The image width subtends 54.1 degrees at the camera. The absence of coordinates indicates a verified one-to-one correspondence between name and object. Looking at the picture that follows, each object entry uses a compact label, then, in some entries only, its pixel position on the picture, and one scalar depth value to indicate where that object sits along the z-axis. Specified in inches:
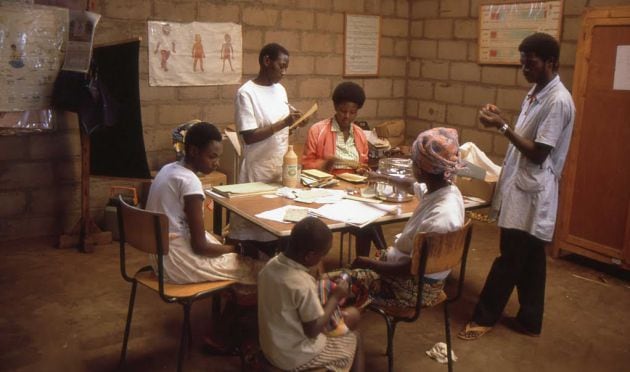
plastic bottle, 133.4
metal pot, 127.6
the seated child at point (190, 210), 102.8
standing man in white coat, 124.6
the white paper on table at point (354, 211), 111.7
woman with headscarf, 100.5
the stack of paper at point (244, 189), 127.6
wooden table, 107.1
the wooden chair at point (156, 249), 98.7
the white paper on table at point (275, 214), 110.7
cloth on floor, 125.0
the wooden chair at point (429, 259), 95.7
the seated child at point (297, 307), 82.3
